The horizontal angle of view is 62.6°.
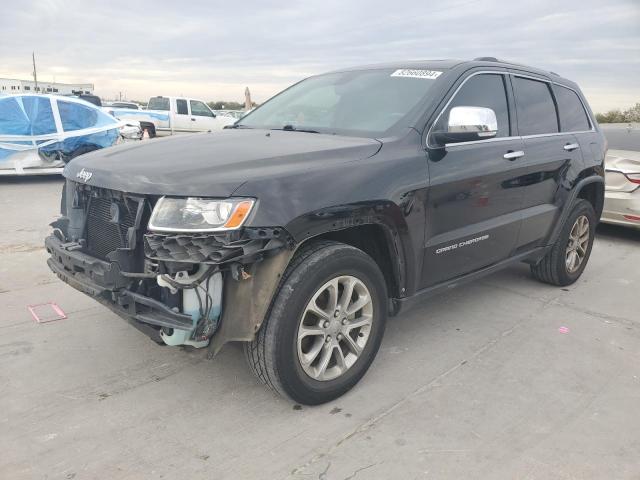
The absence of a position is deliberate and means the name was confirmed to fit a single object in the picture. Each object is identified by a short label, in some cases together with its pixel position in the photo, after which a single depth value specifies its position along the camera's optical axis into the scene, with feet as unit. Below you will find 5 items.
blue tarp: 33.06
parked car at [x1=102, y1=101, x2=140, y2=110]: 96.86
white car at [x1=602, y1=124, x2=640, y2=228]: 21.86
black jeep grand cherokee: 7.96
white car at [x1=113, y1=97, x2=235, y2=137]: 66.71
